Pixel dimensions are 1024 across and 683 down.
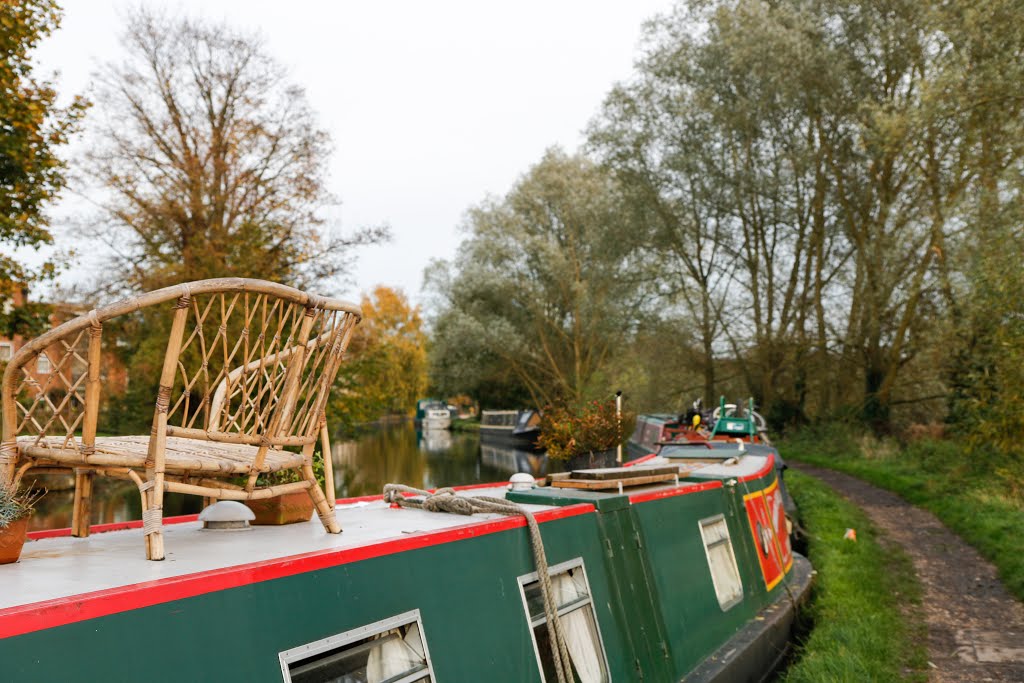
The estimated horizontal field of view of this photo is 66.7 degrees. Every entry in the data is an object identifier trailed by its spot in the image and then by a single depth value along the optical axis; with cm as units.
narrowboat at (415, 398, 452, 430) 4902
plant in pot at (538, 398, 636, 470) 635
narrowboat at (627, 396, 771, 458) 1059
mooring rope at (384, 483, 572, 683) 281
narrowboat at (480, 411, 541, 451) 2864
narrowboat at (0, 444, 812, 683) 169
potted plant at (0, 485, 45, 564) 205
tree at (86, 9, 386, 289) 1396
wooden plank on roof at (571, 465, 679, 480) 399
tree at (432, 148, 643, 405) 2159
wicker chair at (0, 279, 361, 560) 212
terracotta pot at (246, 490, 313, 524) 294
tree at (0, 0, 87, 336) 720
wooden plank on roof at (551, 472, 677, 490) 390
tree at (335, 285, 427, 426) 4394
